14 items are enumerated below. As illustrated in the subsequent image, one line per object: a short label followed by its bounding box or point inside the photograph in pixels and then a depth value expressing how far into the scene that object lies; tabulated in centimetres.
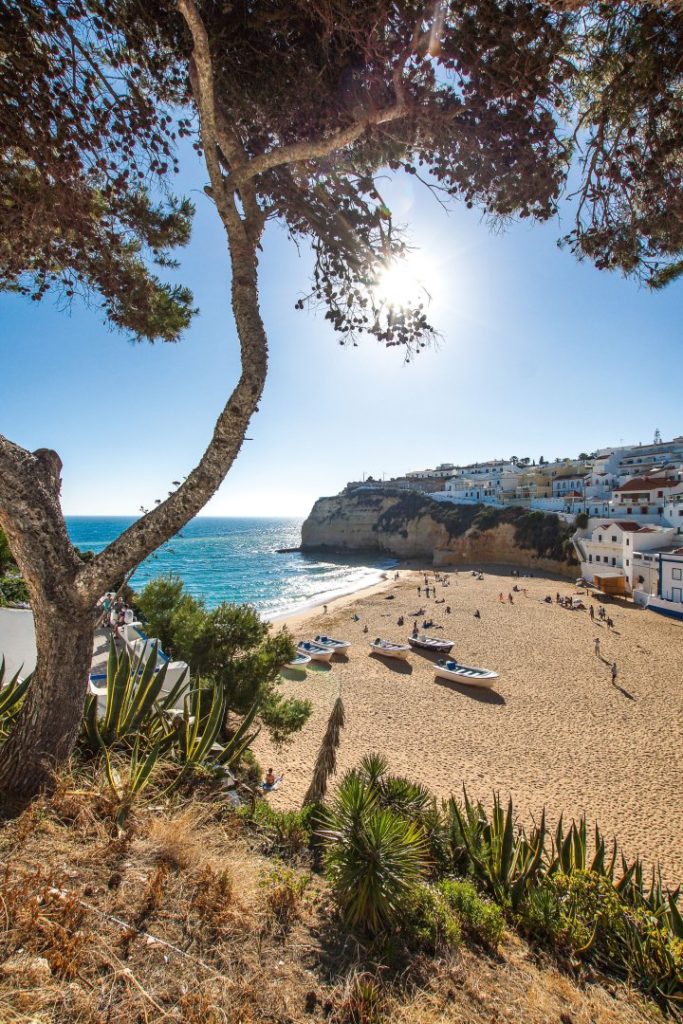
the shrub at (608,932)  342
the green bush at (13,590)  1302
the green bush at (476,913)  341
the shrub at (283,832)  391
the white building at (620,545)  3478
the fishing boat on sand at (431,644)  2241
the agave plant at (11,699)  406
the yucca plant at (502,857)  425
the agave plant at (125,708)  416
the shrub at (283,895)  291
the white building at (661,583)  2833
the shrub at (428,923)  310
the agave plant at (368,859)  313
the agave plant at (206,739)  436
